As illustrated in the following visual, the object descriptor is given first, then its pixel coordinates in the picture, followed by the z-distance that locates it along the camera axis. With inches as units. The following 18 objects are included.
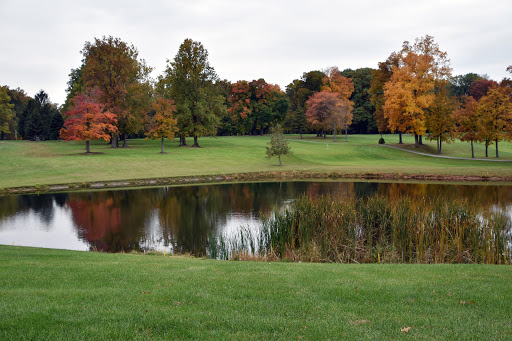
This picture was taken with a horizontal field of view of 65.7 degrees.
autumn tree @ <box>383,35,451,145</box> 2001.5
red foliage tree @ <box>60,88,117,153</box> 1921.8
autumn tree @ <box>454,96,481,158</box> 1786.4
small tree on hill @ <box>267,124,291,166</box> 1689.2
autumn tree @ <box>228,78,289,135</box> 3221.0
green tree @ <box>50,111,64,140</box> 2802.7
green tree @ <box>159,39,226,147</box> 2297.0
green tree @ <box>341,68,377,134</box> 3437.5
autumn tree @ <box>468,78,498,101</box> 3380.9
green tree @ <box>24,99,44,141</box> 2913.4
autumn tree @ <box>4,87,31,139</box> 3196.4
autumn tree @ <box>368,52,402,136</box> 2315.5
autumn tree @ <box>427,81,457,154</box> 1940.2
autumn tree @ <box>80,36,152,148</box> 2172.7
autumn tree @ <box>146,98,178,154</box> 2086.6
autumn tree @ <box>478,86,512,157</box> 1689.2
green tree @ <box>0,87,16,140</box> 2915.4
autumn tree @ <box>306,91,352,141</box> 2684.5
